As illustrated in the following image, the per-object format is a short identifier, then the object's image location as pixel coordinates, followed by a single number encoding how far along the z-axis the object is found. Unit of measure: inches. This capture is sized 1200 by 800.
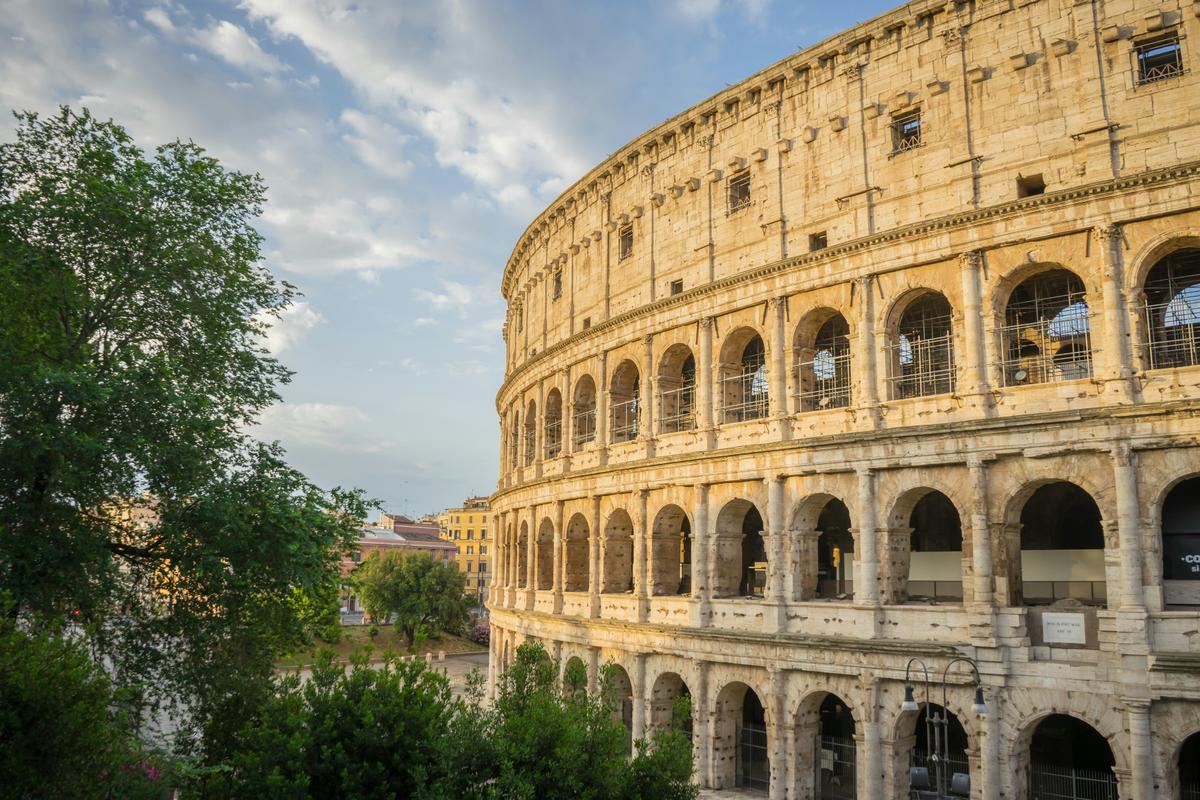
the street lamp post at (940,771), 692.1
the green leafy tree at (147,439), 655.8
